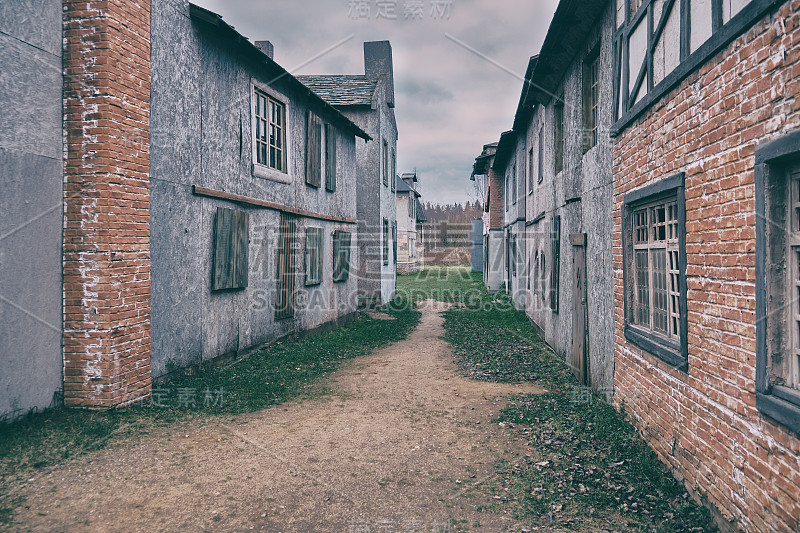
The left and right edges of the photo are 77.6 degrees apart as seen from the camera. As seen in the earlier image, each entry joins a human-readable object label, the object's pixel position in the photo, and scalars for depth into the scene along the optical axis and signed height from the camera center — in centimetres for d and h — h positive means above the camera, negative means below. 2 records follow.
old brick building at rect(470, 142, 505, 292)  2317 +188
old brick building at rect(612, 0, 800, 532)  300 +14
